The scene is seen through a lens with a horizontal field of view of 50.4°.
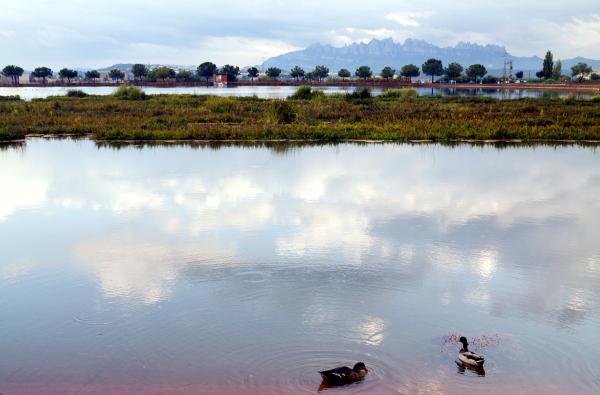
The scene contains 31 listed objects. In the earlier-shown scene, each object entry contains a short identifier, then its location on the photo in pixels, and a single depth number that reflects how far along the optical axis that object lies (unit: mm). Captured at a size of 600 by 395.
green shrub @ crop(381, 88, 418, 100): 61244
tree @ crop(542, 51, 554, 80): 150500
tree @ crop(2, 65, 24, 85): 150500
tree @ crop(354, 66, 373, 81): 157875
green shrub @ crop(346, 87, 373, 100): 55838
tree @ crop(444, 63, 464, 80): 158875
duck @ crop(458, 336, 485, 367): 7754
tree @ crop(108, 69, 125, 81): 170250
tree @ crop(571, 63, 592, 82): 151000
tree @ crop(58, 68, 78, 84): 154625
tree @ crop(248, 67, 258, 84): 167000
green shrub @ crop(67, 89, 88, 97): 66688
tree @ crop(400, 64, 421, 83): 162625
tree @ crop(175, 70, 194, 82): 155750
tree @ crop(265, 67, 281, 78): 172375
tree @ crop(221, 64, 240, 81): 167788
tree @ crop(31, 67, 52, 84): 159162
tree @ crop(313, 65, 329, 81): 169900
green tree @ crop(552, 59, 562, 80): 148250
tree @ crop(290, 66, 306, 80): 173375
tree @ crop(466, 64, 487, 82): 149250
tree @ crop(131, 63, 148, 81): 171000
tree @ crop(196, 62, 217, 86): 170250
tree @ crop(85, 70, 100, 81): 160250
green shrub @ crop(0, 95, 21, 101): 57731
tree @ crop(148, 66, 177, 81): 155125
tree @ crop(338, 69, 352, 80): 165375
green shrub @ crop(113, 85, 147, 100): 58938
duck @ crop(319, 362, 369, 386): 7285
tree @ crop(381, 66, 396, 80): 151675
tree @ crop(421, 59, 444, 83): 168375
